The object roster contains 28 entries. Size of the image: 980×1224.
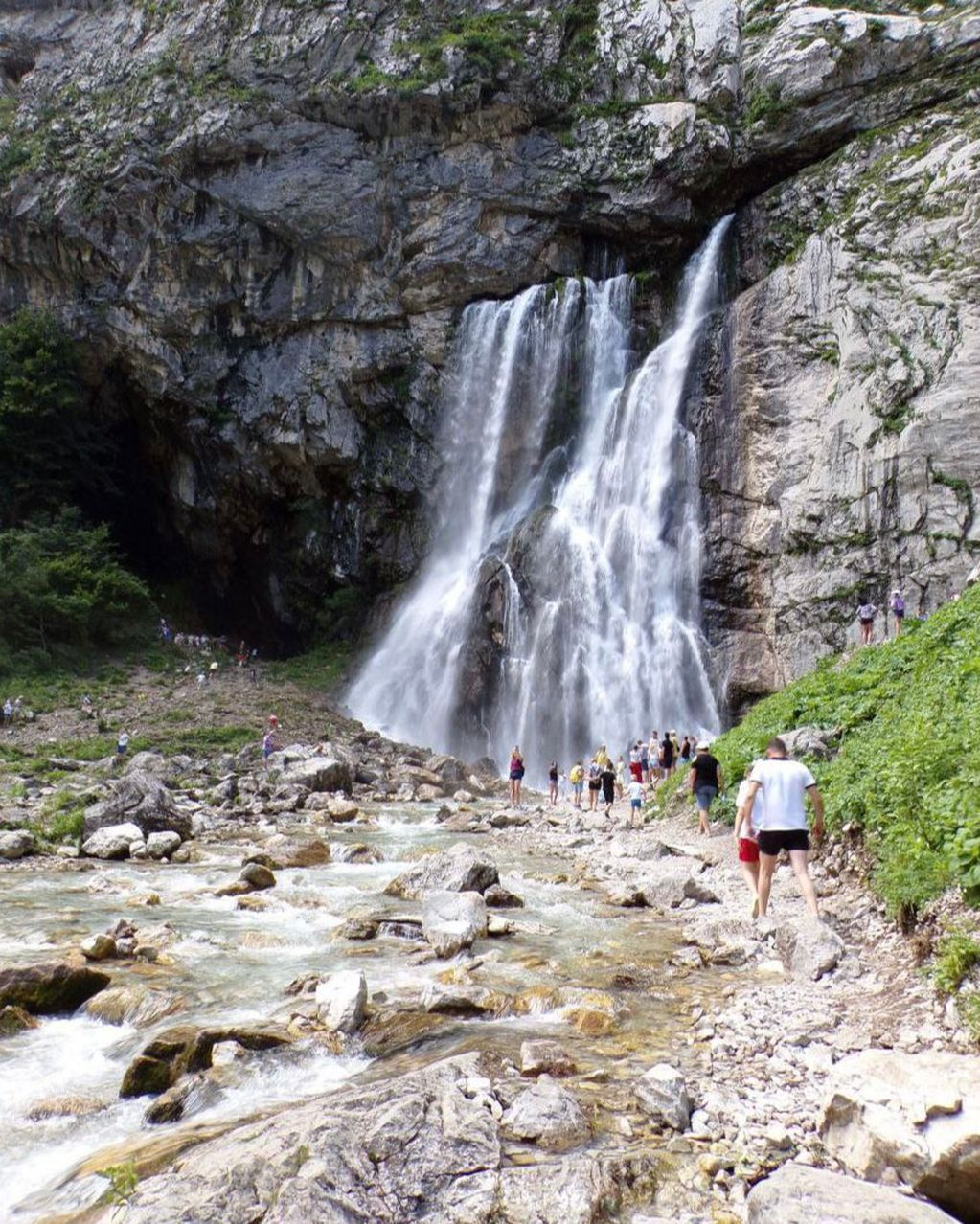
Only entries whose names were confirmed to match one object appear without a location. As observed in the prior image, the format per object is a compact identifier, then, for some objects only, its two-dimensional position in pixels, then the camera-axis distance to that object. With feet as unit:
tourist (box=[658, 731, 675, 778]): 66.49
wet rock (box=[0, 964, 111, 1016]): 21.75
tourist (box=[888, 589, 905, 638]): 69.97
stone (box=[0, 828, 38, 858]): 42.02
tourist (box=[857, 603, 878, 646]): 73.51
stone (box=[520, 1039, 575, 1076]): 16.33
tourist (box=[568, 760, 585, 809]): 68.28
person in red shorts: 25.90
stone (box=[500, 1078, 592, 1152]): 13.60
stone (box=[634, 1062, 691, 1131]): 14.28
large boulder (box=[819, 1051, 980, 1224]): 10.80
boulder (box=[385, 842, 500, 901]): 34.55
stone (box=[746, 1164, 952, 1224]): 10.07
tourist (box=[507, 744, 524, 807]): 68.54
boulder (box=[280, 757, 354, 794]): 68.39
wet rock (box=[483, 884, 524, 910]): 32.89
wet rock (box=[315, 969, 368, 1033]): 19.58
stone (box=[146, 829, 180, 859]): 44.45
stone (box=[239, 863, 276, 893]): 36.37
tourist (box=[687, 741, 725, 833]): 43.94
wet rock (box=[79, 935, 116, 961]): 26.32
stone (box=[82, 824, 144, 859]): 44.16
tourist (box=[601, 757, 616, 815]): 61.98
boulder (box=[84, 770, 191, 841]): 48.32
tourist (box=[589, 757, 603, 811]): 64.49
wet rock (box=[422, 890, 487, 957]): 26.08
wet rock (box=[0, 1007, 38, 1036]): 20.72
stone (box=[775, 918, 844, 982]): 20.44
